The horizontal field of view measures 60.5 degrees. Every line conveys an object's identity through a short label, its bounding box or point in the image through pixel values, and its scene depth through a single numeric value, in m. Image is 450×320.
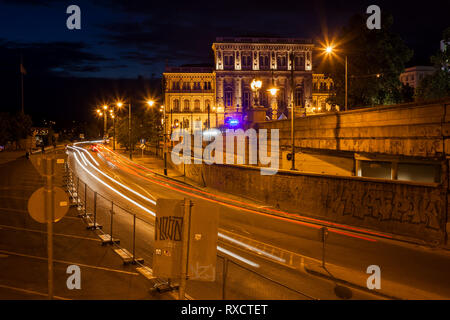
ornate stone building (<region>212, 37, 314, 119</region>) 90.19
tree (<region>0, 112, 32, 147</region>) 72.44
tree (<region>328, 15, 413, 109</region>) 43.38
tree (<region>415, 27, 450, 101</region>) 34.88
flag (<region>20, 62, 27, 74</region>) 63.28
